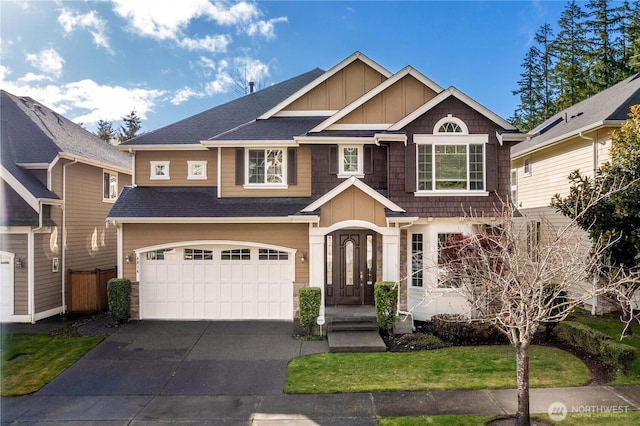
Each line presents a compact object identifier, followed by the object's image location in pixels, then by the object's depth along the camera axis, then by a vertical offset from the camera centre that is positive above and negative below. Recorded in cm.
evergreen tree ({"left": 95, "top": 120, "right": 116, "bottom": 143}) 5175 +1239
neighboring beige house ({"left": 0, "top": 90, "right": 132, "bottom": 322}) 1230 +60
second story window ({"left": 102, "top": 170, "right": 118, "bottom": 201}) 1662 +153
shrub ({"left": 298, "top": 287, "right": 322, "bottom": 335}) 1090 -239
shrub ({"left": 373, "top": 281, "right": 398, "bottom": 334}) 1081 -234
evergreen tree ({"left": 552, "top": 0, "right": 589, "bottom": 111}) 2756 +1160
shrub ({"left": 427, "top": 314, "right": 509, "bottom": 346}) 1024 -300
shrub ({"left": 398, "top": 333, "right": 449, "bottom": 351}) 1000 -315
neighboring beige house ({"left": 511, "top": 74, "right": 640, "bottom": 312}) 1293 +265
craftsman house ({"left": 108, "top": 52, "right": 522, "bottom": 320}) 1200 +37
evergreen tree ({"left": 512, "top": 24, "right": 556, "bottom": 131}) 3186 +1106
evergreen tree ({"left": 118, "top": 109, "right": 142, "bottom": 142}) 5155 +1270
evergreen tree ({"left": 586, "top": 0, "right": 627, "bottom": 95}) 2596 +1128
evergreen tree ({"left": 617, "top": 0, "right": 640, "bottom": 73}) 2523 +1200
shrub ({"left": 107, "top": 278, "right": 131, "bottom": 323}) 1185 -230
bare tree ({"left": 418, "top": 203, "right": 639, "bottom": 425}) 571 -98
